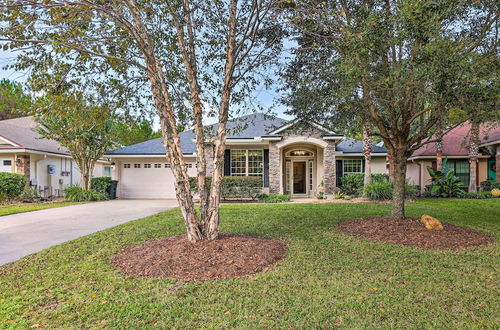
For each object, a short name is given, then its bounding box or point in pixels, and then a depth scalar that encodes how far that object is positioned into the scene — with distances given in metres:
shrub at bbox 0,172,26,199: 13.26
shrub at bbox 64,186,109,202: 15.11
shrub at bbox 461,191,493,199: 14.11
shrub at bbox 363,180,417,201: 13.18
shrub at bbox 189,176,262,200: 14.31
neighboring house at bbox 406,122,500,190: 15.97
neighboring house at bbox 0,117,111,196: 14.97
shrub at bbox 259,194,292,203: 13.91
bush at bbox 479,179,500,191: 14.96
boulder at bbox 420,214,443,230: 6.79
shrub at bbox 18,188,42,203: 14.28
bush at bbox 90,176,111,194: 16.16
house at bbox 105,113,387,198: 14.95
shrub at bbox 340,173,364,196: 15.12
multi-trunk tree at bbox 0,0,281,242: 5.16
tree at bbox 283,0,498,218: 4.79
